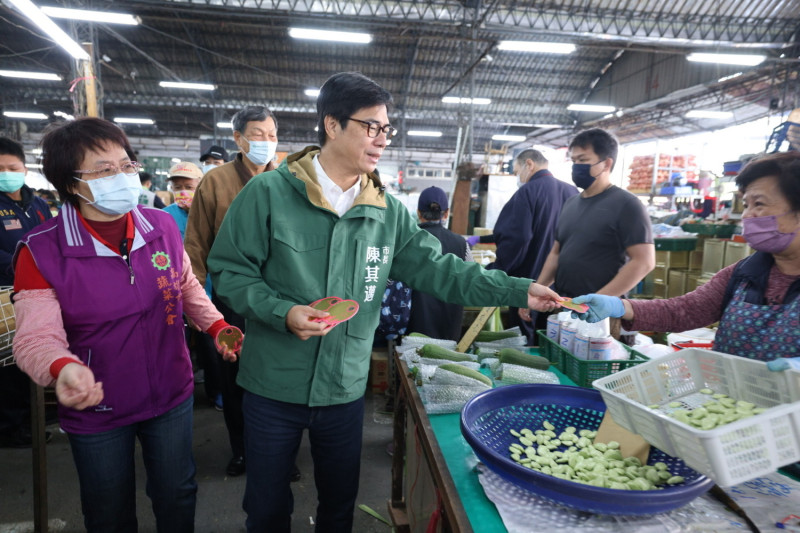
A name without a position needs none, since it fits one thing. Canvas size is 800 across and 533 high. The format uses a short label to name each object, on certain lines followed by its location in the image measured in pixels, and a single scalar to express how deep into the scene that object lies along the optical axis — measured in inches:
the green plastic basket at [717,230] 254.4
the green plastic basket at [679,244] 267.4
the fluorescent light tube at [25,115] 601.9
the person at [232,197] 98.4
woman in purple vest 54.2
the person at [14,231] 115.5
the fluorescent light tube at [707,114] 544.0
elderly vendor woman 57.6
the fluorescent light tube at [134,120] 672.6
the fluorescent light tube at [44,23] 193.4
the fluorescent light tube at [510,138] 749.0
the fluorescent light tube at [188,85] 463.2
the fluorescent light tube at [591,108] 561.0
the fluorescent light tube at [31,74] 440.8
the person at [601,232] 99.9
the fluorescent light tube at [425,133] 726.7
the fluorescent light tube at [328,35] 343.3
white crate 34.5
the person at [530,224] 149.6
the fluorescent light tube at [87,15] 283.0
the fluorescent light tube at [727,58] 386.6
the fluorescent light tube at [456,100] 529.2
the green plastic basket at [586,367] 67.3
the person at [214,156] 179.9
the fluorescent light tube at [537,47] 361.4
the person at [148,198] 218.6
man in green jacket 59.8
